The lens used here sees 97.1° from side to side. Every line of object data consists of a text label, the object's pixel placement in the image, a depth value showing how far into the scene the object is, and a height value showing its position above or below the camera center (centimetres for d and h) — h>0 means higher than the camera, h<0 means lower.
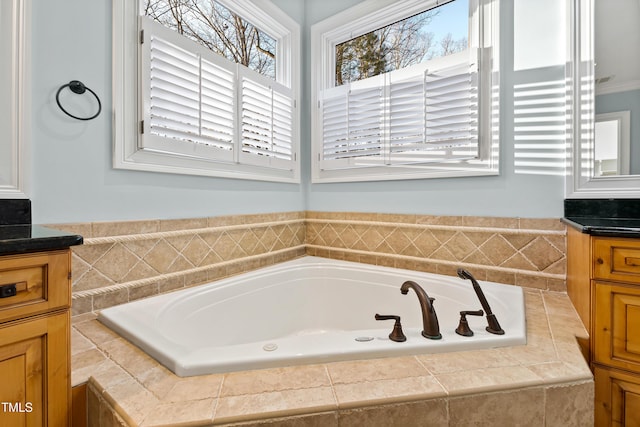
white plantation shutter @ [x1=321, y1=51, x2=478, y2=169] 180 +69
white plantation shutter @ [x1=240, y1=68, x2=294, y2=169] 201 +69
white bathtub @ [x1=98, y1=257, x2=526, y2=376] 88 -46
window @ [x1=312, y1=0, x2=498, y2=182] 175 +87
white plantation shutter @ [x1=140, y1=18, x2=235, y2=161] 146 +66
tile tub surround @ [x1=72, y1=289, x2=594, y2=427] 68 -47
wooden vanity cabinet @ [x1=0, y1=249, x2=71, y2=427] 69 -34
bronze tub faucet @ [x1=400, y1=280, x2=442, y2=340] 99 -38
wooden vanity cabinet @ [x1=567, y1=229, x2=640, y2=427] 100 -41
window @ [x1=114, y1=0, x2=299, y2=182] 141 +75
